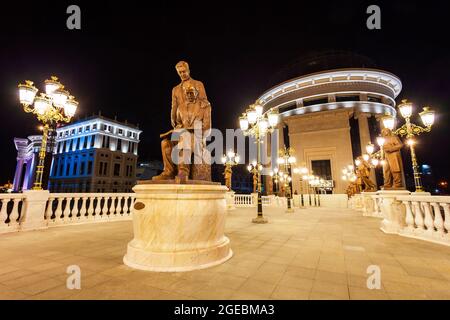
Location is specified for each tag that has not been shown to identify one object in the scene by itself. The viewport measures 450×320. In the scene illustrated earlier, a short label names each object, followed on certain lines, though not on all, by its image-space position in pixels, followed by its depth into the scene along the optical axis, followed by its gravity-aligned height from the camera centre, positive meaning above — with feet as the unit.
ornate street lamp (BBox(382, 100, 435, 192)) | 24.12 +8.47
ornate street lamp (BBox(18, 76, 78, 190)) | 21.03 +9.83
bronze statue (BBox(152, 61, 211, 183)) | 13.19 +4.10
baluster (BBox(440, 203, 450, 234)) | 15.63 -1.98
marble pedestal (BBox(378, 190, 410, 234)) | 20.66 -2.14
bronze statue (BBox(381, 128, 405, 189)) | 22.21 +3.32
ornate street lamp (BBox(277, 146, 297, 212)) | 54.66 +9.79
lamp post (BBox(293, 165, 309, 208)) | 76.27 +7.91
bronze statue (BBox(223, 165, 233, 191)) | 54.94 +4.67
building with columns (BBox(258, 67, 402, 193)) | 111.65 +44.44
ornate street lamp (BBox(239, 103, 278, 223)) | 29.18 +10.89
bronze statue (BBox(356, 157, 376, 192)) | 43.68 +3.87
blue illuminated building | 156.35 +28.04
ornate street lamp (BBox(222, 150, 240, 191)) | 52.00 +7.67
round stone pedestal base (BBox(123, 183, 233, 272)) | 10.41 -2.08
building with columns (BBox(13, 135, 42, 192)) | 180.42 +29.82
